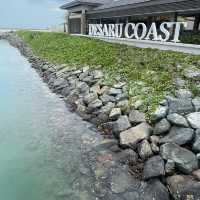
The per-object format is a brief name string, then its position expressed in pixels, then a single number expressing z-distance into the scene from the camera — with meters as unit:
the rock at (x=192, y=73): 6.99
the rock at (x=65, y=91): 9.49
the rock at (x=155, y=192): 4.05
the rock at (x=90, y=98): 7.94
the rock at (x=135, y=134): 5.39
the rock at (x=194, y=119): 5.20
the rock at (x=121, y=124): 6.00
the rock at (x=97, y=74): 9.19
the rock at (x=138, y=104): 6.54
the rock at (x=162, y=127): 5.43
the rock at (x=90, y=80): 8.61
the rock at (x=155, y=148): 4.98
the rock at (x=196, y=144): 4.72
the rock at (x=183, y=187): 3.88
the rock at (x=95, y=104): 7.46
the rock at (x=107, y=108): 7.03
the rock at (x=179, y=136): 4.95
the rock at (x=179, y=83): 6.80
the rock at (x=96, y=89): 8.25
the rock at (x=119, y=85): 7.90
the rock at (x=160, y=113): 5.81
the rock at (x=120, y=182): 4.28
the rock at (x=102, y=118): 6.87
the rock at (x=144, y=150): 4.96
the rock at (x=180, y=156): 4.37
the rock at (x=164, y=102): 6.20
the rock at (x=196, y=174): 4.19
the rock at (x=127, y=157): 5.03
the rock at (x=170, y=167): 4.39
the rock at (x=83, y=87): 8.84
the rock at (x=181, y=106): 5.77
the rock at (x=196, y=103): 5.74
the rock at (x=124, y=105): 6.77
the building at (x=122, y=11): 10.54
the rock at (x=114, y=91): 7.61
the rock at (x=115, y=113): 6.62
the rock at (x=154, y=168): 4.39
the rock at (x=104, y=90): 8.02
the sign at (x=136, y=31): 10.48
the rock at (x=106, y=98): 7.42
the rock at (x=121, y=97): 7.25
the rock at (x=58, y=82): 10.39
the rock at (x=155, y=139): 5.22
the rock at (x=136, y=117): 6.03
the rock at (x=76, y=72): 10.40
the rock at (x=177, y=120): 5.31
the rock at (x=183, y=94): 6.26
